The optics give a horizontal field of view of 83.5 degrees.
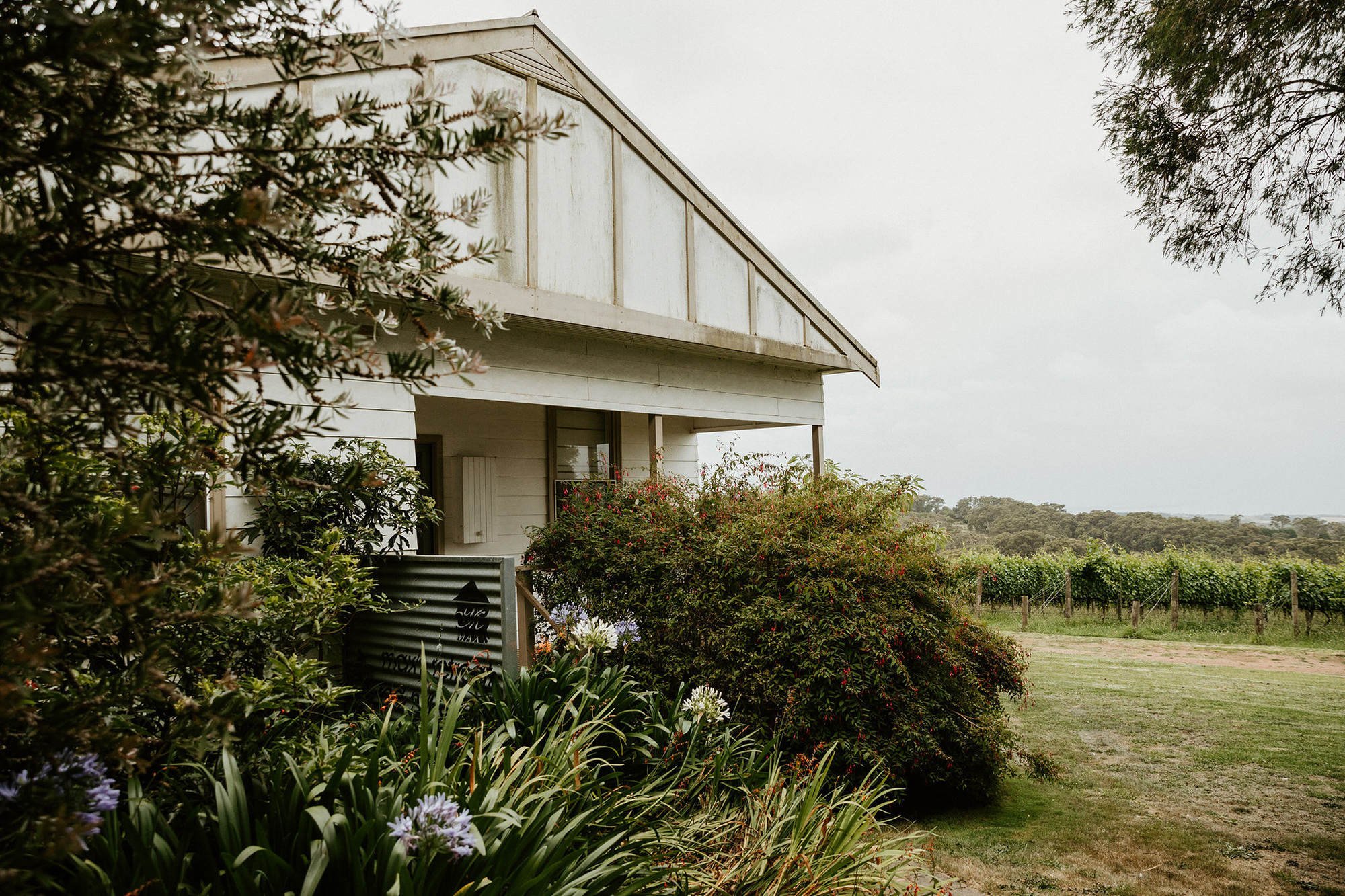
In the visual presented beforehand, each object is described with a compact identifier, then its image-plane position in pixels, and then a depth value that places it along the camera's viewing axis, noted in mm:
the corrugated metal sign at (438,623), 4422
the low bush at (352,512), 4742
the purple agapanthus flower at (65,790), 1282
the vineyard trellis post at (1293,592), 17562
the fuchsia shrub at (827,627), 4918
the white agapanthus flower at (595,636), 4652
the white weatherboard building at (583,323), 6453
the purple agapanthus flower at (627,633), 5523
